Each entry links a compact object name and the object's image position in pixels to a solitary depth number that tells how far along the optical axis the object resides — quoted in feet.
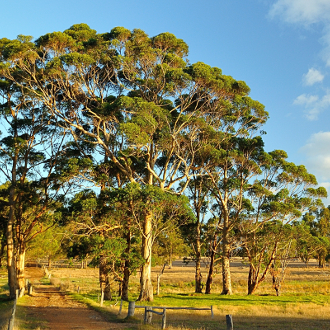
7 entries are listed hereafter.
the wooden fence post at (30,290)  93.67
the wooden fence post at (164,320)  44.91
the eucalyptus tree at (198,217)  114.42
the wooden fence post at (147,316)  48.14
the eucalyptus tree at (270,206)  107.24
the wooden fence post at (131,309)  53.01
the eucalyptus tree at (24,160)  94.73
